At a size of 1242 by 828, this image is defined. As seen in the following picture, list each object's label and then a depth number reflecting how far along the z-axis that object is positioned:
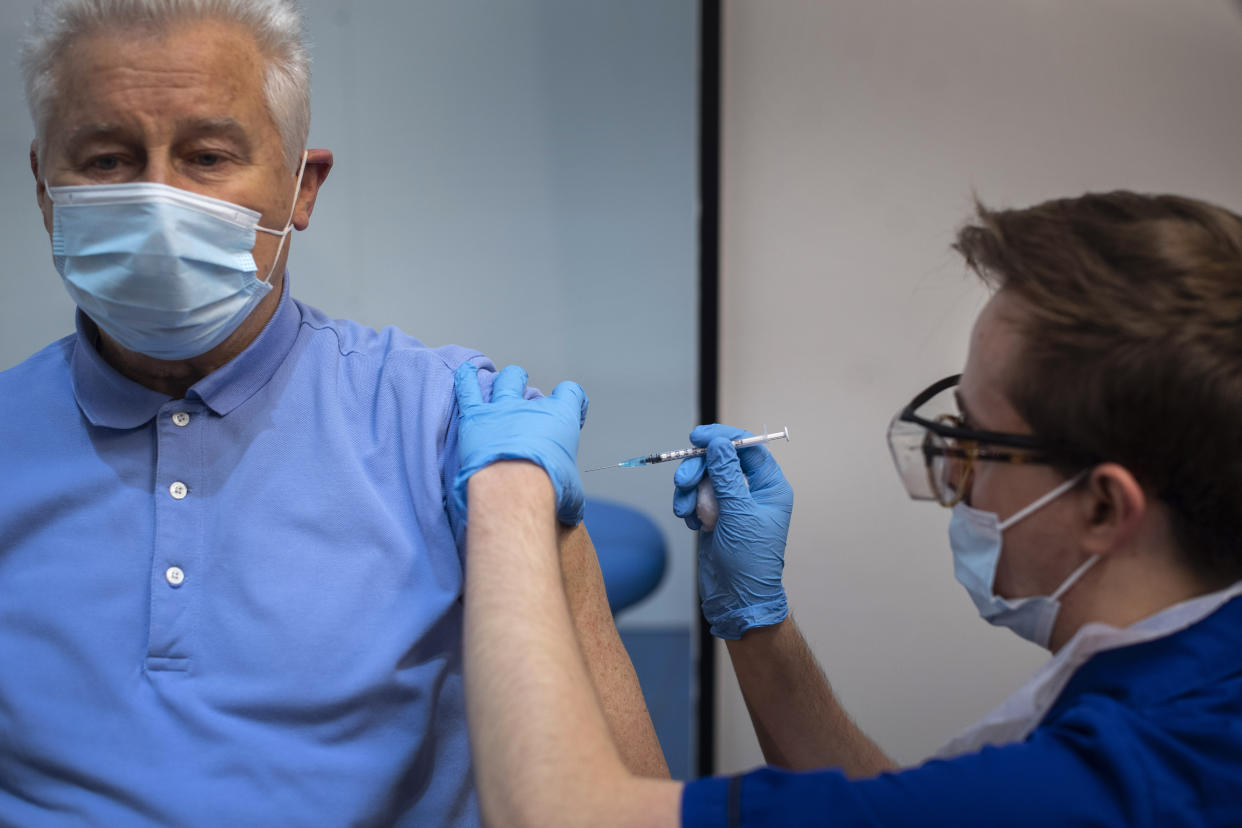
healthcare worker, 0.84
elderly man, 1.08
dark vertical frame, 2.11
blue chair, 2.11
